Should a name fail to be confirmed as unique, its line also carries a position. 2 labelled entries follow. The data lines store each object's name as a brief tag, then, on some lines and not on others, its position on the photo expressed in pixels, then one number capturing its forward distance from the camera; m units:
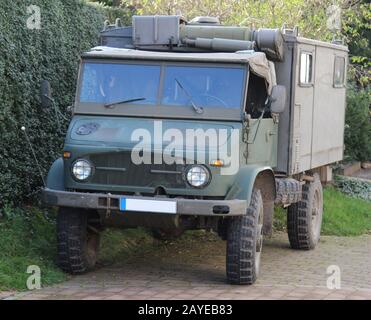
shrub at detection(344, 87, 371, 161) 37.22
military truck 16.09
